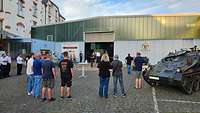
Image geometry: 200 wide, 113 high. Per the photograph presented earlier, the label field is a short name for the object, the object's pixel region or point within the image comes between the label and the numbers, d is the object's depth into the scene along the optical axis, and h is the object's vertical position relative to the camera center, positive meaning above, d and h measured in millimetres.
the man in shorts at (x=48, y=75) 5460 -672
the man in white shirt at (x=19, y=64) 10332 -514
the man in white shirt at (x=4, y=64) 9455 -464
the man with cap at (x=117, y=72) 6078 -629
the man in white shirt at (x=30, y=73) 6061 -668
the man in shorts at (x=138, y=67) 7069 -521
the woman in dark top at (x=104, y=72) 5810 -601
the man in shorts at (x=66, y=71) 5512 -529
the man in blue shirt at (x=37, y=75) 5797 -714
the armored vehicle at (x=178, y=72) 6499 -688
